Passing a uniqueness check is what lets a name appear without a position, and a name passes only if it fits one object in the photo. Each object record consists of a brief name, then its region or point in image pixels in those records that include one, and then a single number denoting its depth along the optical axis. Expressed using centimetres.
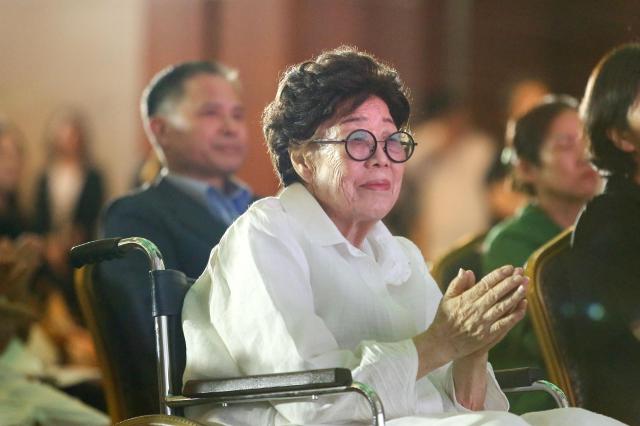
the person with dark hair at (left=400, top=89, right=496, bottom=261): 1118
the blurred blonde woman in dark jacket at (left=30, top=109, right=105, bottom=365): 1102
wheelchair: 378
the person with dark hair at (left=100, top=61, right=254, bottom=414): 582
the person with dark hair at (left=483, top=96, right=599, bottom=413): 589
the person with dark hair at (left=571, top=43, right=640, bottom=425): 500
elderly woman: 398
